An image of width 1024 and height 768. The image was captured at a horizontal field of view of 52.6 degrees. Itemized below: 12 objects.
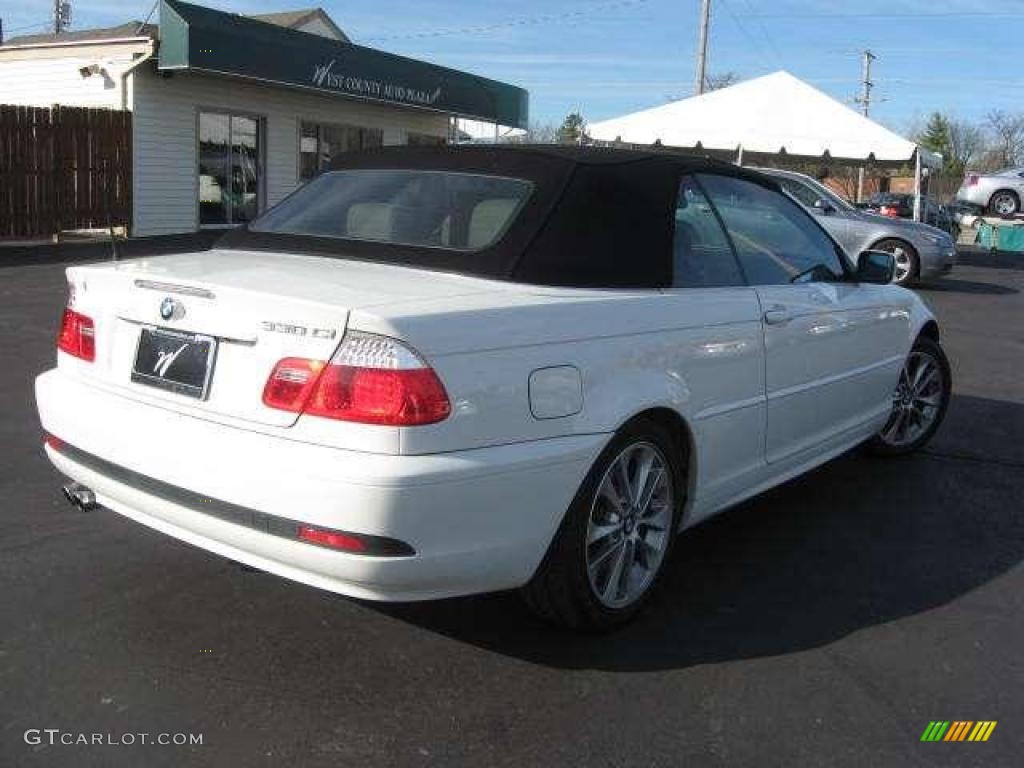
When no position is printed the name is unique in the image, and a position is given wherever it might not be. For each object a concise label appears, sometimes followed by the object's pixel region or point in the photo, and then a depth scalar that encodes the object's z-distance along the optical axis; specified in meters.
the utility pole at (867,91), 70.00
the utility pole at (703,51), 32.50
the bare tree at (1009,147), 73.44
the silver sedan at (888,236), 15.66
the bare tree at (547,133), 42.19
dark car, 26.29
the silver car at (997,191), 28.75
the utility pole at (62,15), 50.94
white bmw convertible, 2.77
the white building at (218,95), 17.23
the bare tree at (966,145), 76.62
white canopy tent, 19.75
